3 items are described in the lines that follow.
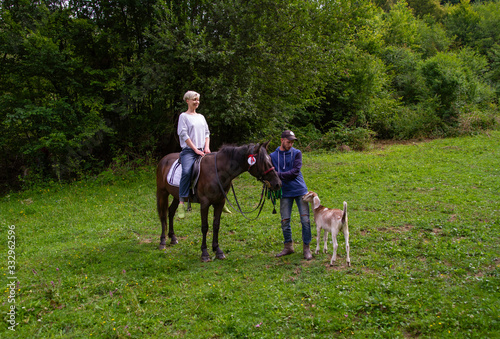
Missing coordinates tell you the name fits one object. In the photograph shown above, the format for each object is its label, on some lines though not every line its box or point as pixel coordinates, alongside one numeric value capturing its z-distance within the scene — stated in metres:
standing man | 6.09
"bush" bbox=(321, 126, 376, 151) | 19.84
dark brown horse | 5.80
